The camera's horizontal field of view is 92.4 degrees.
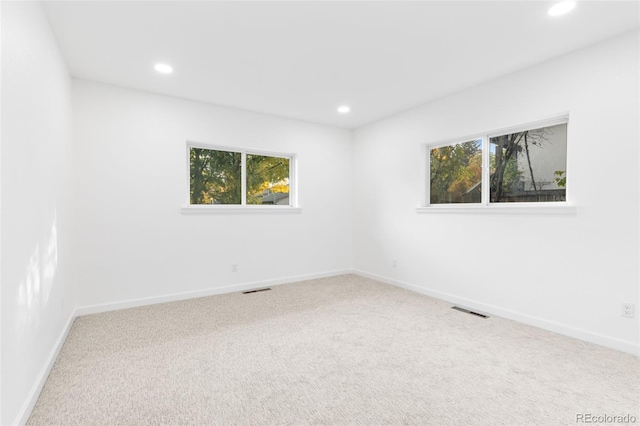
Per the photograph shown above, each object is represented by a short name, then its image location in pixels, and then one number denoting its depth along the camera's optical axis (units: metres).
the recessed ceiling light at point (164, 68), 2.89
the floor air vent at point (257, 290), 4.03
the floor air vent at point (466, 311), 3.15
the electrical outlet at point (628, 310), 2.33
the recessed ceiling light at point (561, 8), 2.03
